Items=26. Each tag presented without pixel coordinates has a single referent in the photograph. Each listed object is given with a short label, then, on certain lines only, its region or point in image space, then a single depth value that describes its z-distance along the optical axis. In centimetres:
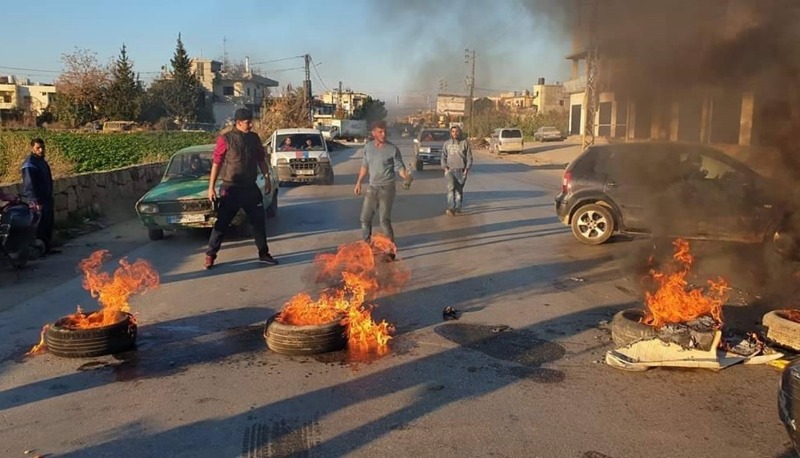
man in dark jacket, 859
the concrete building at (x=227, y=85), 7831
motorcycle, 770
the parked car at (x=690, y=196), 782
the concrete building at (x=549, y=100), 6512
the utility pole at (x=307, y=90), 5472
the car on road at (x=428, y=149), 2630
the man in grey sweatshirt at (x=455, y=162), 1200
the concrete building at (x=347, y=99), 10139
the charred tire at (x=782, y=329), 465
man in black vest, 770
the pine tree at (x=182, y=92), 6150
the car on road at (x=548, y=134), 5409
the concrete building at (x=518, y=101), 7919
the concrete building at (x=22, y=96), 6037
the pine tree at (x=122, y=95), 5595
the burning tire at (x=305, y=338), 477
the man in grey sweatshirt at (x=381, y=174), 813
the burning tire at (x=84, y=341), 477
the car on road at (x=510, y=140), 4216
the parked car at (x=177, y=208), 973
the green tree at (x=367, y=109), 7641
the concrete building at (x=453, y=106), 6969
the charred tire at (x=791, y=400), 299
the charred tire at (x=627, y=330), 465
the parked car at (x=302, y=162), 1992
